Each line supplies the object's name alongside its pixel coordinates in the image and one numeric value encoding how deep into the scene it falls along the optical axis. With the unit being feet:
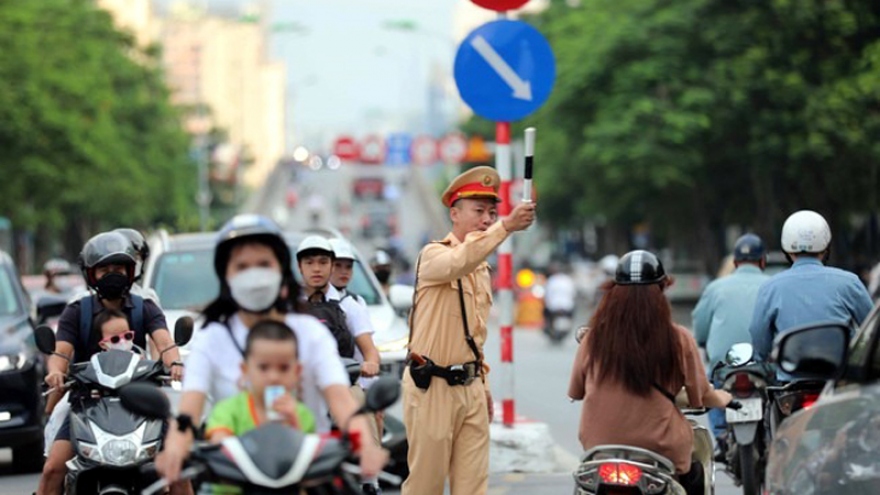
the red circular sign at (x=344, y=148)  294.76
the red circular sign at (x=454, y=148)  275.98
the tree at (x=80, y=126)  168.66
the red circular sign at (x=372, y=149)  320.09
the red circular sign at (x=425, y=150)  302.66
